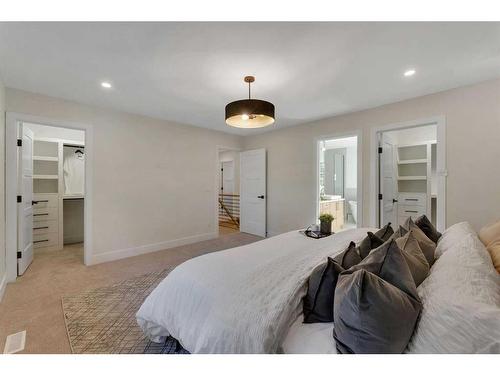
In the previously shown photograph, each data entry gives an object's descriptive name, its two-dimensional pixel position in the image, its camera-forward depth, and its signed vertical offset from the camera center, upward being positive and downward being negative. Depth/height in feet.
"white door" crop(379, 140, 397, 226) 11.55 +0.14
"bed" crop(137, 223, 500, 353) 2.53 -1.72
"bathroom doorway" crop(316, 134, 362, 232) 20.70 +1.37
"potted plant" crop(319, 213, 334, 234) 8.62 -1.46
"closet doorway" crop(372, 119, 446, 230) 11.43 +0.90
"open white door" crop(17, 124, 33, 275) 9.41 -0.80
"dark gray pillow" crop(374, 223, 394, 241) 5.25 -1.10
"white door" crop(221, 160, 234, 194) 25.63 +1.24
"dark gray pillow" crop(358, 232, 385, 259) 4.49 -1.19
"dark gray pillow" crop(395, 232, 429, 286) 3.65 -1.22
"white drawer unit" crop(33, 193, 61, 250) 12.47 -1.98
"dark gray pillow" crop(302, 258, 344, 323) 3.43 -1.69
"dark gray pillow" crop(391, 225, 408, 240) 5.12 -1.07
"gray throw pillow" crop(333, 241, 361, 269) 4.07 -1.32
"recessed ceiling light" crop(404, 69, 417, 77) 7.54 +3.97
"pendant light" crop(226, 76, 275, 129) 6.67 +2.32
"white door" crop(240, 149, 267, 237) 16.34 -0.39
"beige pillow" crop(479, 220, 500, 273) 4.17 -1.18
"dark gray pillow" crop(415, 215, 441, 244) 6.08 -1.13
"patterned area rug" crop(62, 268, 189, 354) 5.25 -3.79
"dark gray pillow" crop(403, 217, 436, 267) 4.59 -1.22
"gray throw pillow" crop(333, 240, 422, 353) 2.64 -1.53
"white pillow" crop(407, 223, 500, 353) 2.38 -1.43
